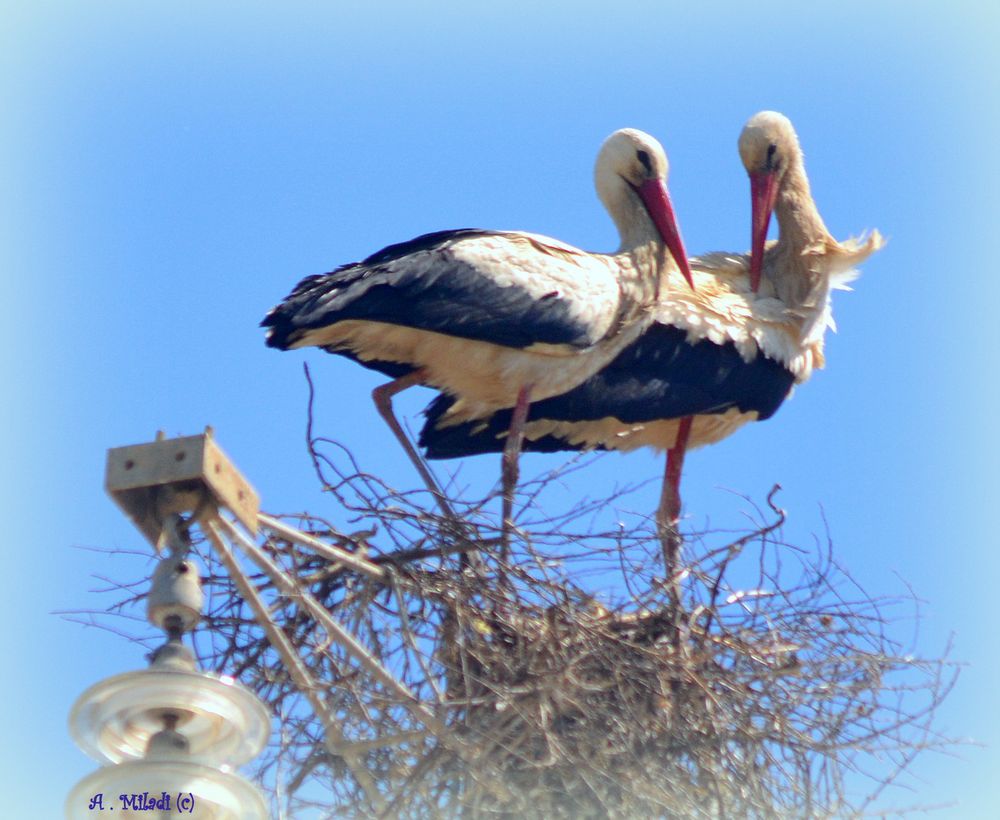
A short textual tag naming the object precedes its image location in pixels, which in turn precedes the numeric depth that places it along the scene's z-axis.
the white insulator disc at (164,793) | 7.72
